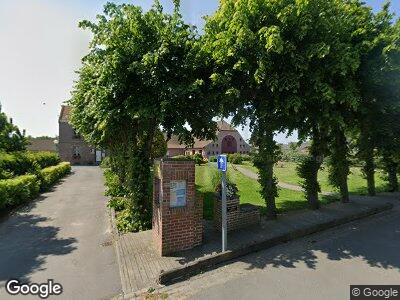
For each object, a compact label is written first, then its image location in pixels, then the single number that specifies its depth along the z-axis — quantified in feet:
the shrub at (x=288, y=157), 173.35
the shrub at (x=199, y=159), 149.28
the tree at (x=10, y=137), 63.66
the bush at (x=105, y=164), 133.39
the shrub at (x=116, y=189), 58.00
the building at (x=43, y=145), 238.68
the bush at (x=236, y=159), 156.17
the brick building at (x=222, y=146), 223.10
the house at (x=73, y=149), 171.12
